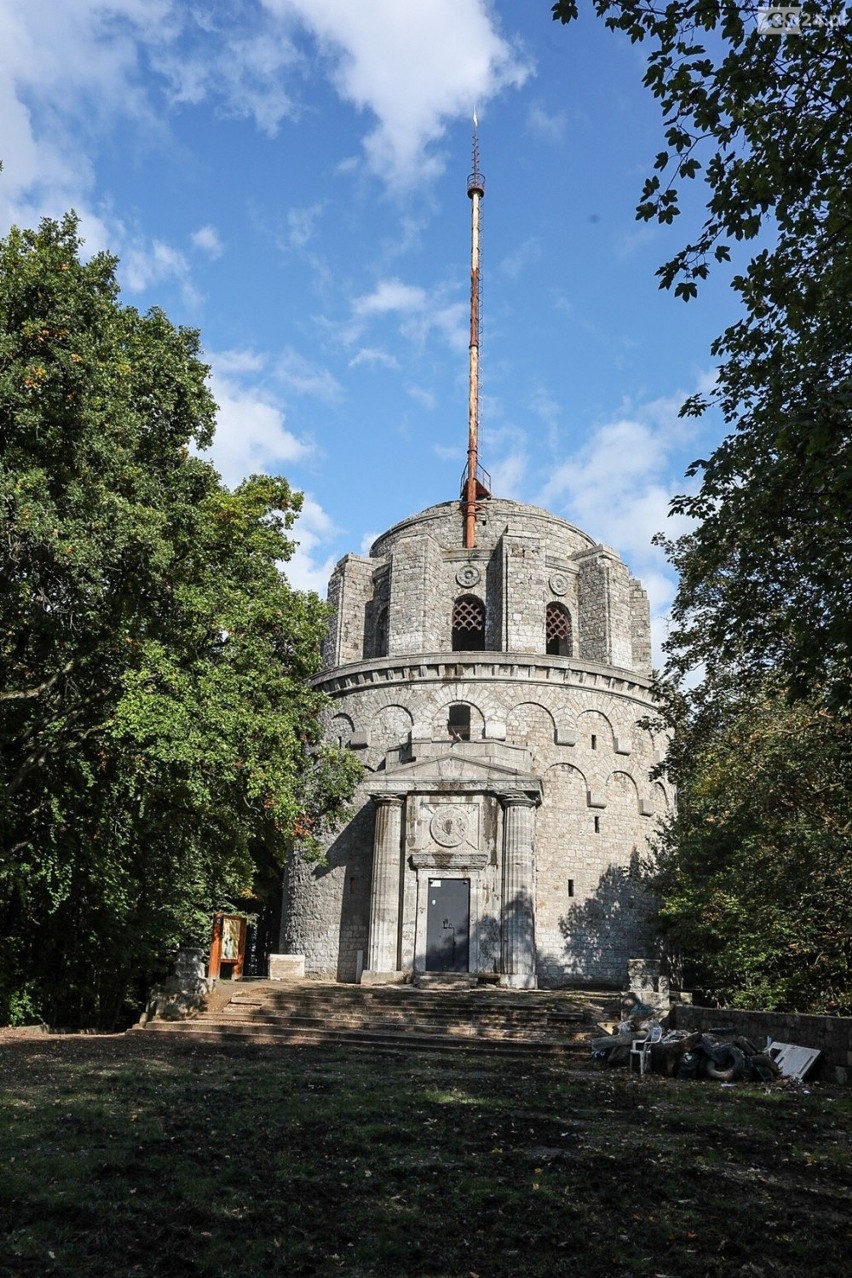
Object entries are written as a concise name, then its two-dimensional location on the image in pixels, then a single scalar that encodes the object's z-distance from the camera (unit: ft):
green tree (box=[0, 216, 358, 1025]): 44.29
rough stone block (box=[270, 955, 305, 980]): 89.06
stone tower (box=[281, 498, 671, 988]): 86.12
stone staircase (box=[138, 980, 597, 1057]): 54.60
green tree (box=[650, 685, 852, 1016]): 49.60
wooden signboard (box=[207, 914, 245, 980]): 73.82
